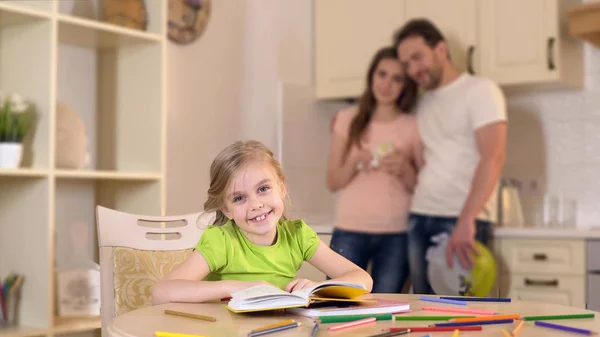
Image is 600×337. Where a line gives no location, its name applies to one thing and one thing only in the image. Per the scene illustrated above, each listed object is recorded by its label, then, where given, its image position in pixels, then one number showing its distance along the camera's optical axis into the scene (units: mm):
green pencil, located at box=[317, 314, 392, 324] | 1320
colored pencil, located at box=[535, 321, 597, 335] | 1258
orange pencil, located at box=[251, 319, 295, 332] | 1208
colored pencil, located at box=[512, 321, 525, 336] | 1214
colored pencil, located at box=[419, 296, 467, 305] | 1562
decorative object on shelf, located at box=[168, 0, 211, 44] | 3502
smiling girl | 1662
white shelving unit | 2688
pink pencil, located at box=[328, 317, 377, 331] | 1251
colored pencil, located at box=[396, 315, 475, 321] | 1342
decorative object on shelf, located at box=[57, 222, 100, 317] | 2830
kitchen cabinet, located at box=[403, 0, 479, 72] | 3617
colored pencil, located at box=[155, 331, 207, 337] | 1164
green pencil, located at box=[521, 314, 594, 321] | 1391
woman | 3293
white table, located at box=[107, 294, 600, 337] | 1227
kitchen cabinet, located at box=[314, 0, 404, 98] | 3908
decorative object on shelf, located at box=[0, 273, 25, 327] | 2707
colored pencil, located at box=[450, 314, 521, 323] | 1334
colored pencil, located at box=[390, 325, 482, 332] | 1251
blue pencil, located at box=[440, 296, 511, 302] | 1644
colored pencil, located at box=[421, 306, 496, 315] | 1424
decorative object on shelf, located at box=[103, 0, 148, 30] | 3066
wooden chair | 1815
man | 3045
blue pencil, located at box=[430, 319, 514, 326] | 1304
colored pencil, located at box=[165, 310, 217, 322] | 1315
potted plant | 2631
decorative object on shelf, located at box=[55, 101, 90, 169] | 2865
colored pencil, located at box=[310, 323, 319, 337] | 1188
